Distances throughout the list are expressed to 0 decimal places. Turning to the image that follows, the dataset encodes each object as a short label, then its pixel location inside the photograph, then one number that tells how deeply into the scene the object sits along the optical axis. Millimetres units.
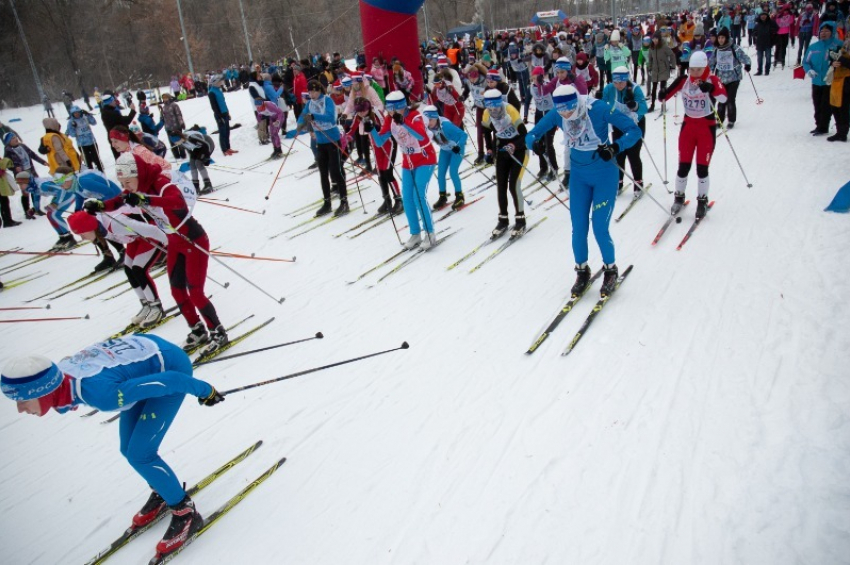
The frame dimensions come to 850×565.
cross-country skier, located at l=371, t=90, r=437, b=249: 6621
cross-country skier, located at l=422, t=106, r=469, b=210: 6855
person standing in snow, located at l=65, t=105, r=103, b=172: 12414
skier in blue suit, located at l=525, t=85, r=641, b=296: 4831
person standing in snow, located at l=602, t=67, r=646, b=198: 7520
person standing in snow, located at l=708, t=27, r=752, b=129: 9633
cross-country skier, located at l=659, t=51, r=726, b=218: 6219
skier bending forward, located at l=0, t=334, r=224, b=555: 2559
